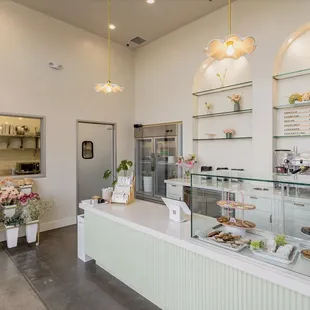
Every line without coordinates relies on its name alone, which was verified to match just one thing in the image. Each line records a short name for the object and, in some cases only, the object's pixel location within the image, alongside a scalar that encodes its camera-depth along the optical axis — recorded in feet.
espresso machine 10.21
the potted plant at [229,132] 13.82
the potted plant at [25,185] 12.78
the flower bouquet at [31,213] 12.26
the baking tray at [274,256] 4.54
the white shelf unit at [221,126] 13.42
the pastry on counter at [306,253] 4.60
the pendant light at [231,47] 7.54
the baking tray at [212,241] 5.11
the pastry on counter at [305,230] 5.69
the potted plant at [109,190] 10.09
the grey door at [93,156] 16.41
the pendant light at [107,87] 10.96
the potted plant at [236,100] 13.50
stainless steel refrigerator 16.48
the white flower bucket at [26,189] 12.76
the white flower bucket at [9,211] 12.00
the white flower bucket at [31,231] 12.27
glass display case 5.12
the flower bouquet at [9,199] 11.72
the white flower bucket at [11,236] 11.78
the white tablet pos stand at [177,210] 7.17
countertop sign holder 9.57
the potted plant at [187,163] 14.87
